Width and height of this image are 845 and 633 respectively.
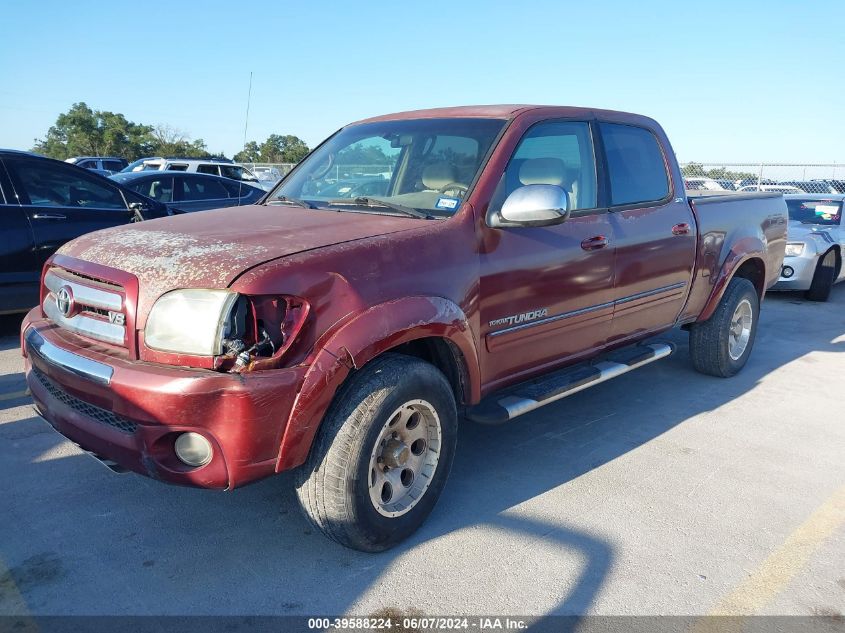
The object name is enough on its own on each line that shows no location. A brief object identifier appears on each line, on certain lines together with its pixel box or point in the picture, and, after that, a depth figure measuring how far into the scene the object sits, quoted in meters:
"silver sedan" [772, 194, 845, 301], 9.30
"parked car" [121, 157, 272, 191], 17.14
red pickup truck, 2.54
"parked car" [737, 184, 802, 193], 17.55
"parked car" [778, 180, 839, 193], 18.81
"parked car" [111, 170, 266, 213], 9.65
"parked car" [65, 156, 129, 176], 23.23
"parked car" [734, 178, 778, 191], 21.08
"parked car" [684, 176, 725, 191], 19.38
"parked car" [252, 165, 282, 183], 23.09
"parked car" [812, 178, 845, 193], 19.26
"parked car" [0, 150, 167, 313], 5.97
